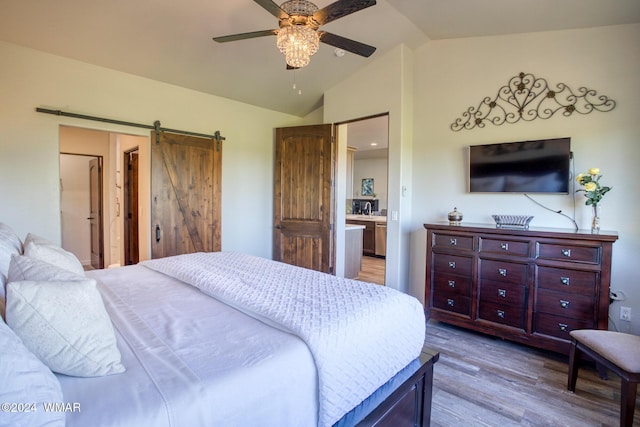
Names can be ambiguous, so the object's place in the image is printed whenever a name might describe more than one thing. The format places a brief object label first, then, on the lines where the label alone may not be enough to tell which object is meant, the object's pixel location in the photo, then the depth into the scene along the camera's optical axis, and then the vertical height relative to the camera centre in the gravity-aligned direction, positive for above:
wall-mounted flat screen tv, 2.90 +0.38
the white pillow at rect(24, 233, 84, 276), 1.65 -0.28
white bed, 0.87 -0.54
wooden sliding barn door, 3.66 +0.10
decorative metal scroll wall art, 2.84 +0.99
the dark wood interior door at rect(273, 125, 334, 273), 4.22 +0.09
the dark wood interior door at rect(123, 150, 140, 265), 4.55 -0.10
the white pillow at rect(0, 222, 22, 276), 1.44 -0.24
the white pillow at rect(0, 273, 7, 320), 1.01 -0.34
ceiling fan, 1.93 +1.16
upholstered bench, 1.77 -0.92
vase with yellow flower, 2.62 +0.13
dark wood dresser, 2.50 -0.66
